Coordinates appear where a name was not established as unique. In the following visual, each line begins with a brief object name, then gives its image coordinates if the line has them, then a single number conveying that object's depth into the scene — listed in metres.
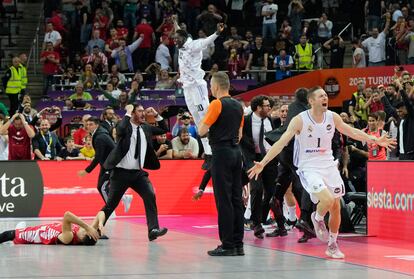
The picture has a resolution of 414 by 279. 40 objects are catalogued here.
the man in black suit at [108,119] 16.30
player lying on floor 14.20
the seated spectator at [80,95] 26.83
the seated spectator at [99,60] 29.12
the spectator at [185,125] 22.91
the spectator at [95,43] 30.27
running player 12.80
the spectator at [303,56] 29.44
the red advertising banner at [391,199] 15.38
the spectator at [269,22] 31.20
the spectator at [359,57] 29.16
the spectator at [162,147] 21.81
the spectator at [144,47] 30.44
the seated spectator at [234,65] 29.25
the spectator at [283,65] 29.08
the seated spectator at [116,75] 28.21
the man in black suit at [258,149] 15.69
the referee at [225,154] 12.86
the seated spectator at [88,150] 21.77
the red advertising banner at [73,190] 20.41
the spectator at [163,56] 29.67
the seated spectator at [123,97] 24.95
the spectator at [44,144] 21.28
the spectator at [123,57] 29.70
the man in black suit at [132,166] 14.93
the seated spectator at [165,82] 27.91
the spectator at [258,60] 29.50
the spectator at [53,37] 30.48
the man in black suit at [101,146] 15.96
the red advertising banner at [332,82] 28.06
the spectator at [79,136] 22.82
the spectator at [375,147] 19.55
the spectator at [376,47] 28.84
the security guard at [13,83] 28.06
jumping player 17.39
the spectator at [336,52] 29.97
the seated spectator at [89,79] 27.89
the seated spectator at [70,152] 21.91
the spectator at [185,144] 22.00
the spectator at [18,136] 20.88
